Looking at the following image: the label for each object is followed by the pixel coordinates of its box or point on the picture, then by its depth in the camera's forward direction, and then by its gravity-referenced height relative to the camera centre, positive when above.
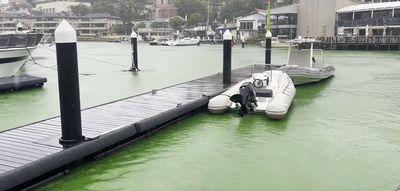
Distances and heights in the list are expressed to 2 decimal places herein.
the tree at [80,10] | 130.00 +11.57
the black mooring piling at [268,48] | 20.53 -0.22
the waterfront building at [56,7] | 154.25 +15.12
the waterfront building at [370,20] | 49.59 +3.03
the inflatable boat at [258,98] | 10.25 -1.48
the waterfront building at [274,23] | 61.97 +3.51
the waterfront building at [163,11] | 125.01 +10.81
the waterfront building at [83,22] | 110.94 +6.62
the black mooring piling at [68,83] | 6.29 -0.60
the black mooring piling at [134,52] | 21.98 -0.41
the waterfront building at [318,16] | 56.91 +4.05
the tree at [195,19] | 98.81 +6.38
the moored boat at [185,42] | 65.88 +0.41
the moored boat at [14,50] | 16.44 -0.19
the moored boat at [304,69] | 16.00 -1.05
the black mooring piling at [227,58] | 13.79 -0.48
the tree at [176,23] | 96.86 +5.34
